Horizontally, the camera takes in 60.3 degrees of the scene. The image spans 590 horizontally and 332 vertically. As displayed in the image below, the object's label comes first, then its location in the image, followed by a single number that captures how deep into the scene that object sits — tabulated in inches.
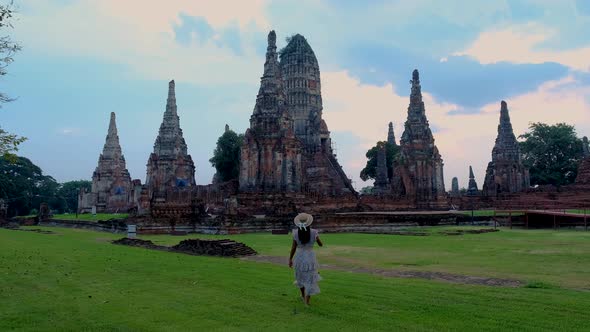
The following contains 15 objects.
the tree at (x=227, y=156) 2588.6
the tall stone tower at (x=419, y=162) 1756.9
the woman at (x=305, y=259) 320.5
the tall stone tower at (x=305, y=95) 2522.1
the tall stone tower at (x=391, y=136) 3073.3
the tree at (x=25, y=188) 2739.4
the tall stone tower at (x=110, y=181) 2293.3
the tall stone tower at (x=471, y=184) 2415.6
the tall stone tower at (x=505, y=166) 2159.2
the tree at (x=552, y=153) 2684.5
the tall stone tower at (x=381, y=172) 2406.5
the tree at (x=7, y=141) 421.6
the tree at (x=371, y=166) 3056.1
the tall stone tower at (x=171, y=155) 2112.5
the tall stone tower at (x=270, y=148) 1393.9
